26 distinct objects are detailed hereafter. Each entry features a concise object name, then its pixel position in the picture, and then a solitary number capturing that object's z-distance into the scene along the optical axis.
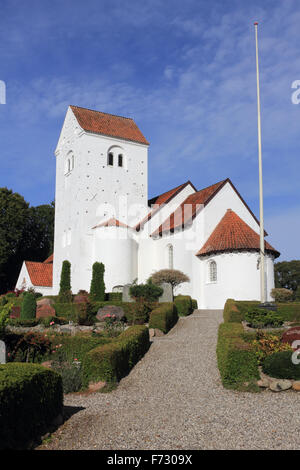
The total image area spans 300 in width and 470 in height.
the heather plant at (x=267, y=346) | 11.01
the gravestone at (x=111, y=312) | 19.41
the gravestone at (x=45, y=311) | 21.70
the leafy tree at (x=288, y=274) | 59.44
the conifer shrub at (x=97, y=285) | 26.12
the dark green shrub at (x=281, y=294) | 24.50
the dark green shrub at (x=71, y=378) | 9.45
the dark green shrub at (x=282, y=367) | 9.69
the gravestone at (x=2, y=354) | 10.04
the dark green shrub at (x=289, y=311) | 19.05
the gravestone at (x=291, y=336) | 11.86
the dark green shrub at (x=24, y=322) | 19.39
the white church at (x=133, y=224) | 26.32
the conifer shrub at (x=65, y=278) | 29.77
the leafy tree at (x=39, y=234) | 48.94
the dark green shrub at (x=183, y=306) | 22.23
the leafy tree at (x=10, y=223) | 43.81
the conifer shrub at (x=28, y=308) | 21.08
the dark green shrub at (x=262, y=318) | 16.78
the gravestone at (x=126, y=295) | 23.26
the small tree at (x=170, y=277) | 26.06
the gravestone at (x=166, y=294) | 22.84
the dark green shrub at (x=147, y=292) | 22.66
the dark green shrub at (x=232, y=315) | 17.01
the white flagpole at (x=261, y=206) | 17.67
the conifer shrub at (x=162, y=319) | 16.91
